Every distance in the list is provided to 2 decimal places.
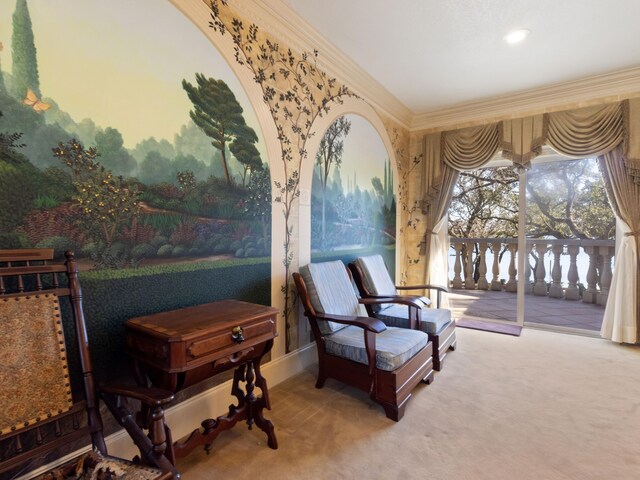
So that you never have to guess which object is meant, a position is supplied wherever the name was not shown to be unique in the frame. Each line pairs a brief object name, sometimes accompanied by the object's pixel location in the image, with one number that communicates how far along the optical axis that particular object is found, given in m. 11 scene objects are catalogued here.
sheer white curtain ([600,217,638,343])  3.15
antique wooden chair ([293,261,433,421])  1.98
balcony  3.92
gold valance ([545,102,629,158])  3.22
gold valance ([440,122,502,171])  3.87
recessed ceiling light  2.53
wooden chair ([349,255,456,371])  2.63
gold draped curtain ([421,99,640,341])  3.19
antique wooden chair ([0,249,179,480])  1.02
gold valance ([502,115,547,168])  3.61
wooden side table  1.30
